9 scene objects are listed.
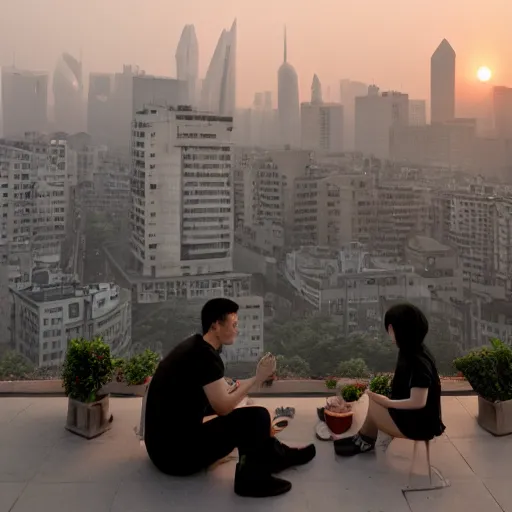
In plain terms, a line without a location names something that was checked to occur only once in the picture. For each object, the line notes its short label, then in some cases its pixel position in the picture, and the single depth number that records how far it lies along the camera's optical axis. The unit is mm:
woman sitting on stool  2027
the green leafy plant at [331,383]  2973
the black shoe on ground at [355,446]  2283
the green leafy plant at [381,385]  2547
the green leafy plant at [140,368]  2713
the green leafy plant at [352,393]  2664
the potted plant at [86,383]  2490
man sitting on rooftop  1992
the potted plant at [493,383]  2500
